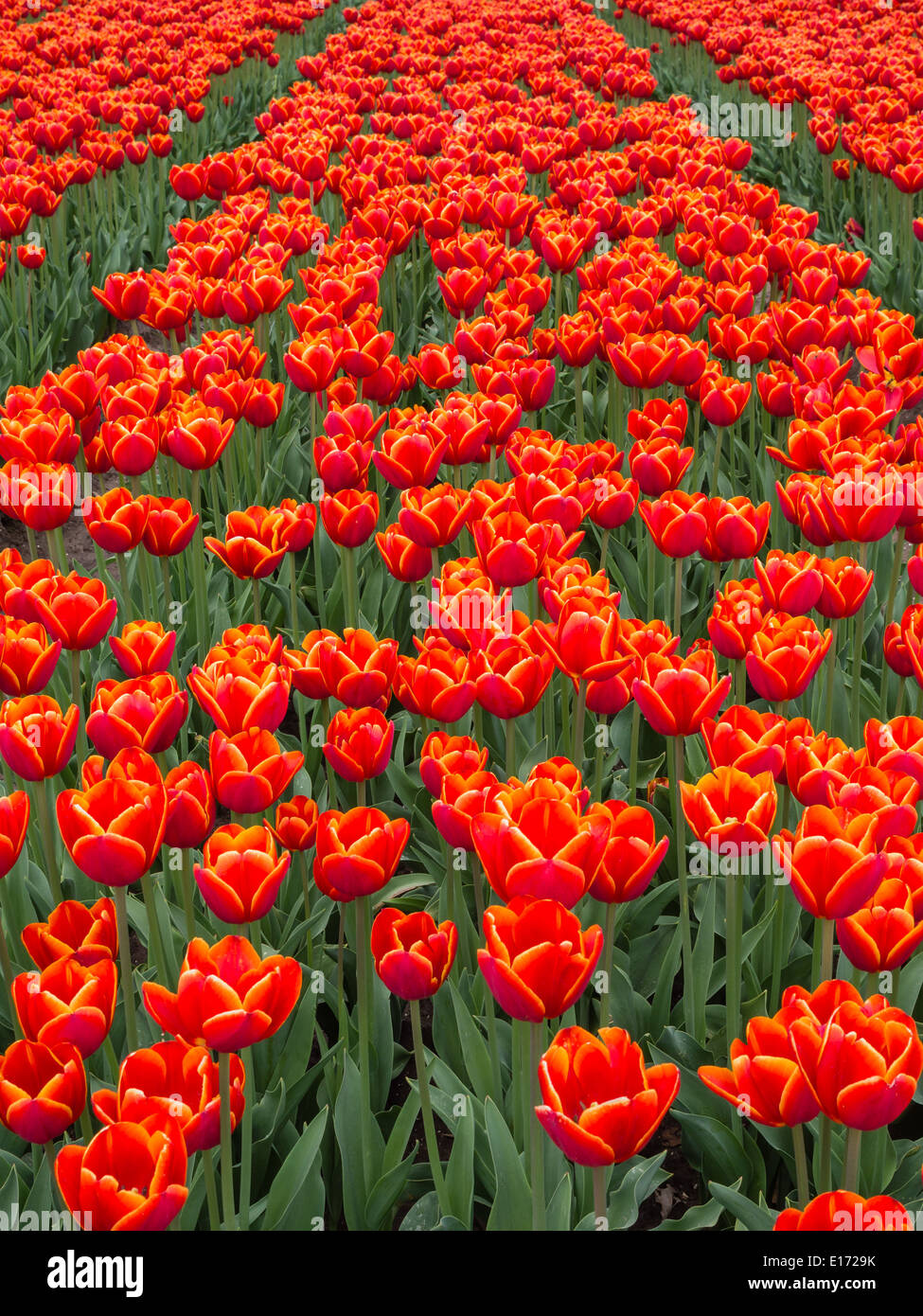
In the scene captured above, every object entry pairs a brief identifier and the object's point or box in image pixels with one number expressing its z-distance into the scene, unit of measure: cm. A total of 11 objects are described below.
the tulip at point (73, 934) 224
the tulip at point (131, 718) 237
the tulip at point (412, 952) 222
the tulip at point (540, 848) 214
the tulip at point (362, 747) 240
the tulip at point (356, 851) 225
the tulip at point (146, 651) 250
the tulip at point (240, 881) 222
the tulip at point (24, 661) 249
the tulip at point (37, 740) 235
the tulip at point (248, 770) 233
